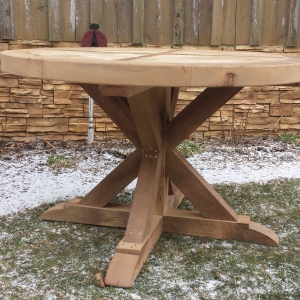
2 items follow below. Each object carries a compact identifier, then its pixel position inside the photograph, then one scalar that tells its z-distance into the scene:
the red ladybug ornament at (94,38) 4.12
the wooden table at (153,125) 1.78
